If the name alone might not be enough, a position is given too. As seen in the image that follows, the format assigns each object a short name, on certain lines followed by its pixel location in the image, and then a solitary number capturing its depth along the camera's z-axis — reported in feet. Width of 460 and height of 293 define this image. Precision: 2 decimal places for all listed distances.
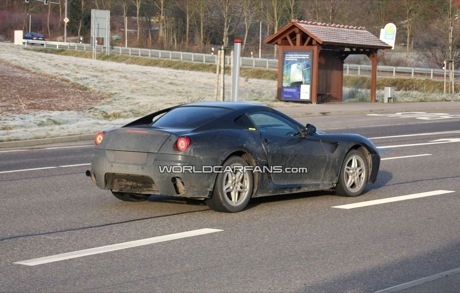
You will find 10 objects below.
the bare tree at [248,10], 287.93
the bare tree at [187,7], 293.23
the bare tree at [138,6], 305.53
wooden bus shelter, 114.32
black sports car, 33.91
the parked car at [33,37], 328.43
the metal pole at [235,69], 102.68
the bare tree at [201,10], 287.48
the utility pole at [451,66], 151.23
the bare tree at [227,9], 264.03
